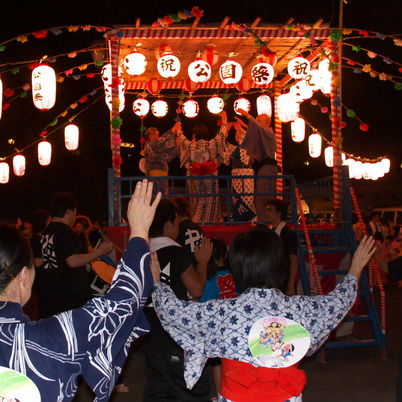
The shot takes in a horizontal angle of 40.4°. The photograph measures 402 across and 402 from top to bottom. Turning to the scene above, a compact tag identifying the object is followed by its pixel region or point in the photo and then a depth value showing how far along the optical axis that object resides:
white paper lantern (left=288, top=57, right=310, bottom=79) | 10.55
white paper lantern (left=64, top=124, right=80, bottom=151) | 13.98
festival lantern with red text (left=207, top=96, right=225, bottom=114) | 12.70
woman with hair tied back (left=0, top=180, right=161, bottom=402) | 1.98
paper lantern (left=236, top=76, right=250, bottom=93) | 11.97
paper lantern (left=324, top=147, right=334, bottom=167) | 13.96
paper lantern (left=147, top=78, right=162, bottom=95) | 12.30
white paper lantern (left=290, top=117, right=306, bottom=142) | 13.51
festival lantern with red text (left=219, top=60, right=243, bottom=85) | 10.84
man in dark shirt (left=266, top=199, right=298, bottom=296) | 6.74
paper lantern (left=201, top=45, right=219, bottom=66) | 10.66
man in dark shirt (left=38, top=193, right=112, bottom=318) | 5.27
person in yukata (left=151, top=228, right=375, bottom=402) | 2.77
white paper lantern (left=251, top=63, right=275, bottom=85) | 10.48
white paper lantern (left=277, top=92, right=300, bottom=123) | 11.54
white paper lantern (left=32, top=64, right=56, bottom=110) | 10.68
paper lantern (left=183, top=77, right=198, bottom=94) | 11.82
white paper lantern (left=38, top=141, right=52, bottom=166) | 15.50
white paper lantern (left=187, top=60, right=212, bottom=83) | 10.61
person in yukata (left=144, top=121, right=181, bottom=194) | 10.81
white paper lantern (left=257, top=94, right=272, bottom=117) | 12.04
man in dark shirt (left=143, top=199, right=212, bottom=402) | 4.02
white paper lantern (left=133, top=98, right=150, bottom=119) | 13.10
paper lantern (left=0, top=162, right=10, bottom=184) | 16.89
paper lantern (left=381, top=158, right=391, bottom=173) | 21.25
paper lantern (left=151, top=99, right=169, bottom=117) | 13.34
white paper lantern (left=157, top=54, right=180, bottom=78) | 10.49
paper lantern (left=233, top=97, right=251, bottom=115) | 12.84
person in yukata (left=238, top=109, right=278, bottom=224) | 9.29
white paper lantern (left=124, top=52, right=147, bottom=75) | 10.40
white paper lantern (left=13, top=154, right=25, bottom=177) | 16.77
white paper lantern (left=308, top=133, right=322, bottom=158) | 14.19
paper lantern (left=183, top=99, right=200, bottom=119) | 13.06
